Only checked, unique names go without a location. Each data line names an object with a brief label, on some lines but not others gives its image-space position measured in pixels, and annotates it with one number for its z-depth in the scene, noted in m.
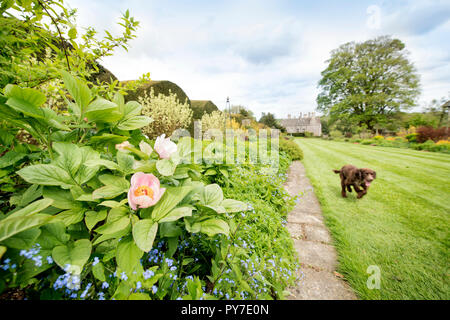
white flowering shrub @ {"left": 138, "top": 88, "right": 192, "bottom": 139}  4.98
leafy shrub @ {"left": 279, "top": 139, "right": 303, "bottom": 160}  8.52
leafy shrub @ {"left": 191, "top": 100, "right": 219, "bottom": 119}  9.45
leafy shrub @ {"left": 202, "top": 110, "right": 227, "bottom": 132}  7.07
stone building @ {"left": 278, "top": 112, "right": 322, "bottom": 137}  49.88
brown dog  3.61
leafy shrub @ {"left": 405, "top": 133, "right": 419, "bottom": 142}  16.66
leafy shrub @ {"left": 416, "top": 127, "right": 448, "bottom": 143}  15.57
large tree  23.95
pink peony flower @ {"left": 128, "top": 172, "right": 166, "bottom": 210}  0.60
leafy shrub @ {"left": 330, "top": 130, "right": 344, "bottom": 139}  34.58
